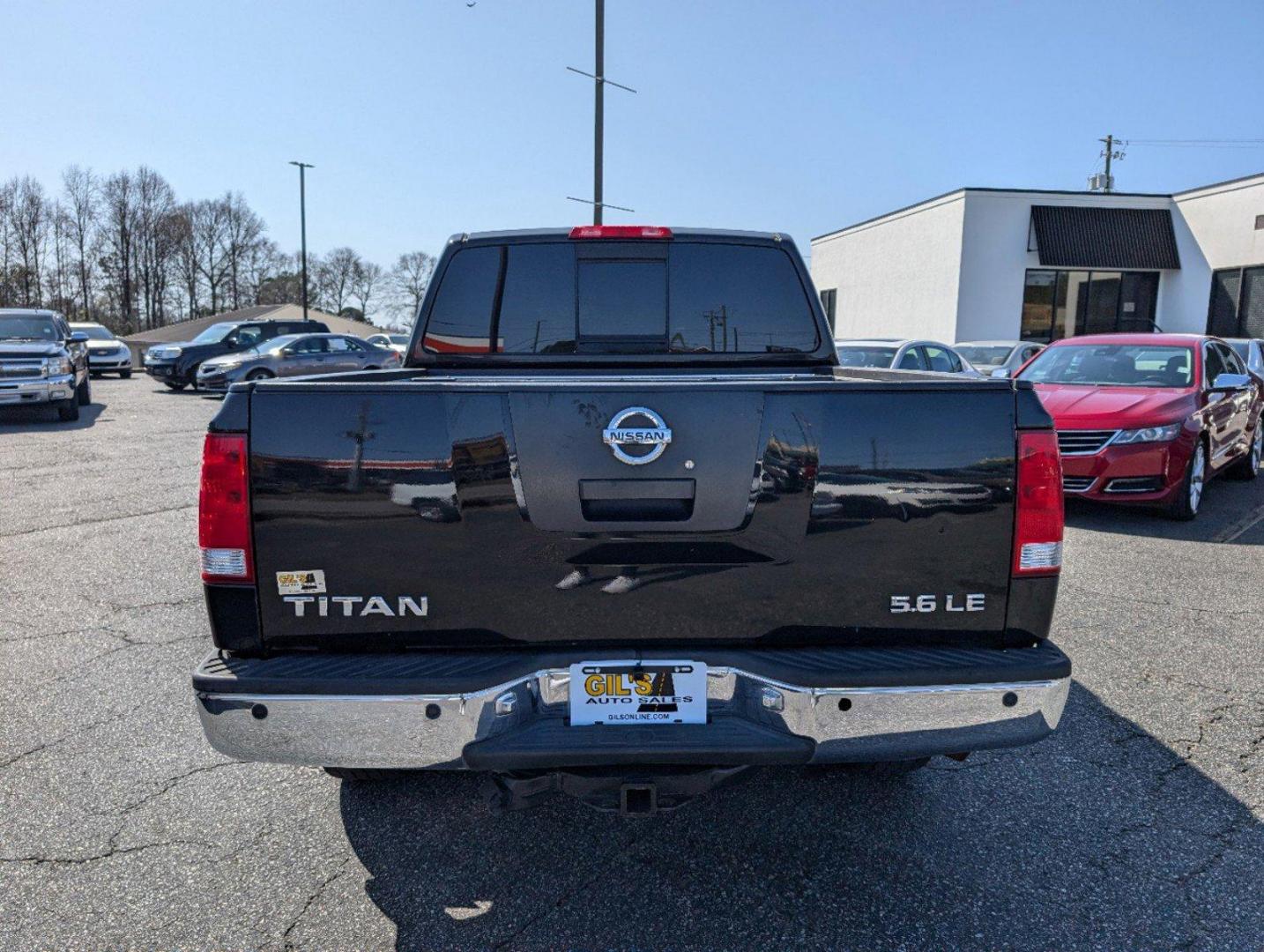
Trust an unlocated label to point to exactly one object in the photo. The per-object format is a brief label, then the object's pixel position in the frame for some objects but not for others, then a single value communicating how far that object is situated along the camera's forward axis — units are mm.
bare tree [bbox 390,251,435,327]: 96375
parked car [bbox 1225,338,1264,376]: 13573
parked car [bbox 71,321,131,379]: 30641
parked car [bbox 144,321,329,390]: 24719
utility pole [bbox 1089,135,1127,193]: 56781
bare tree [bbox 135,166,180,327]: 84125
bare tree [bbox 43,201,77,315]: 80375
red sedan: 8008
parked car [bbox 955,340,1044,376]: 16531
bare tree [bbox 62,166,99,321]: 82250
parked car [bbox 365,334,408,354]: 46878
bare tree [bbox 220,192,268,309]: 89062
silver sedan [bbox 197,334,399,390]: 22234
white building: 25938
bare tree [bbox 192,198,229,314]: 88250
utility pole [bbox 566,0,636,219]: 18562
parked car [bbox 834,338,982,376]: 13211
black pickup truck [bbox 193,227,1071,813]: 2387
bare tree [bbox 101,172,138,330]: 83250
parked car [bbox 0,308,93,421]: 15445
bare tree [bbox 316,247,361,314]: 98125
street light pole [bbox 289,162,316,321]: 48688
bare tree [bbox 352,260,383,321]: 100500
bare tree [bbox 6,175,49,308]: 76375
